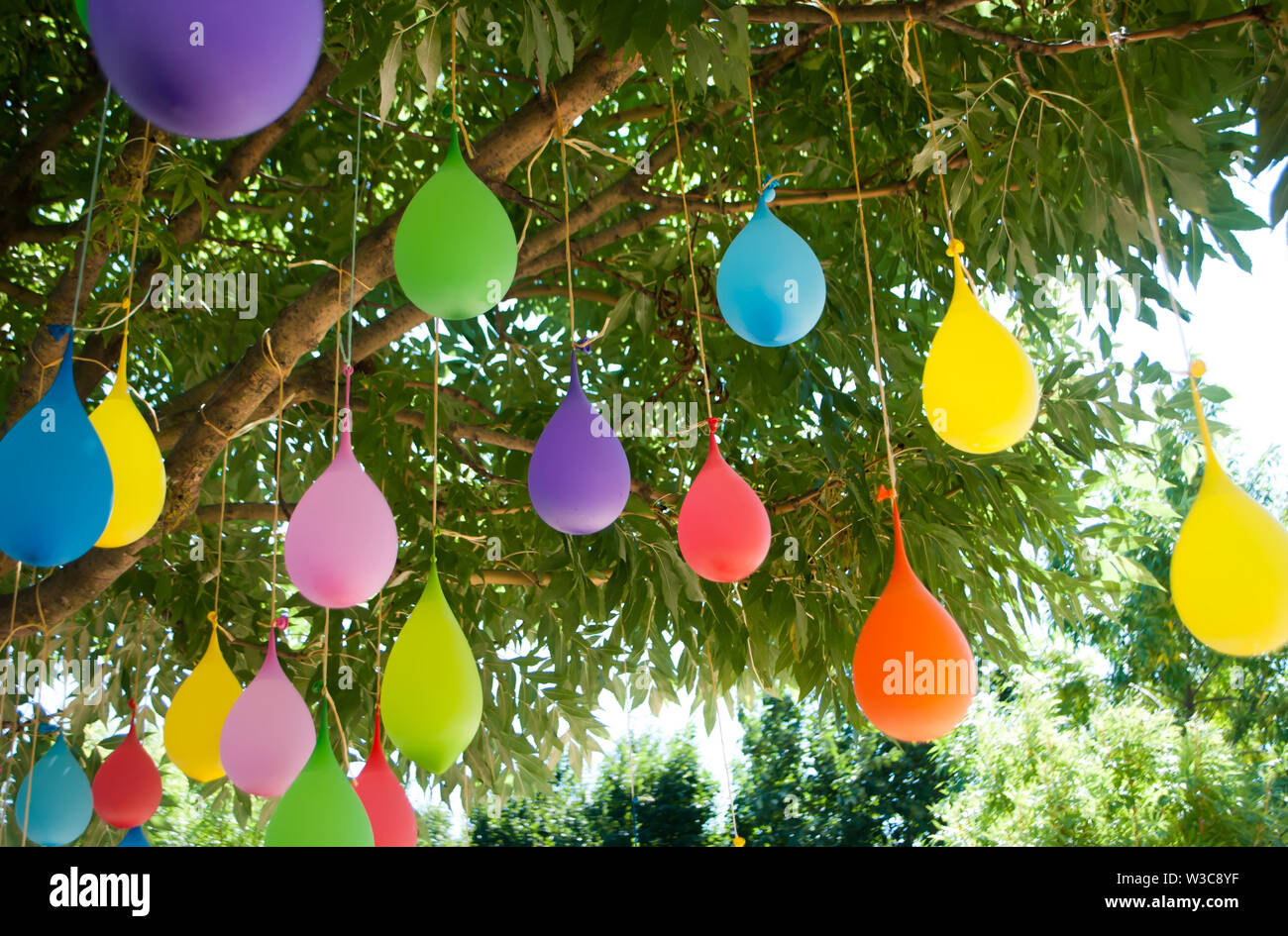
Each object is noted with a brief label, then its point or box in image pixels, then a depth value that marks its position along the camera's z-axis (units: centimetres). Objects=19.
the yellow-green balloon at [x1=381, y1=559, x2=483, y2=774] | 165
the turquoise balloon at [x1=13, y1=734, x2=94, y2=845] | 258
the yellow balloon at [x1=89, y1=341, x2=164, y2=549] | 178
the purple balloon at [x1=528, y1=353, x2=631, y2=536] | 178
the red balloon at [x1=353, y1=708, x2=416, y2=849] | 200
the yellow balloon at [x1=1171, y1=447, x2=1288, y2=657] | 136
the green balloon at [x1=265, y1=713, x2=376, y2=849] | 153
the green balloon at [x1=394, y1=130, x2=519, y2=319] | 161
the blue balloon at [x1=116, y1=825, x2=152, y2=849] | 275
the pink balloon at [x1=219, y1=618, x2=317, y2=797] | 186
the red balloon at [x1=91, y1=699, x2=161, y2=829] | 259
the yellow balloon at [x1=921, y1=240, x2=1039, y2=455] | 164
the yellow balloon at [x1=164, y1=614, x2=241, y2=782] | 216
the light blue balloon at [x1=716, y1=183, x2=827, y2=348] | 178
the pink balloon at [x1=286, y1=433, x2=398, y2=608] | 165
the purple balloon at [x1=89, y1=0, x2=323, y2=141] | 118
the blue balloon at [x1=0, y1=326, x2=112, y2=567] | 151
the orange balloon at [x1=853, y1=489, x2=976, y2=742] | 155
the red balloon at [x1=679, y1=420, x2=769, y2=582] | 189
